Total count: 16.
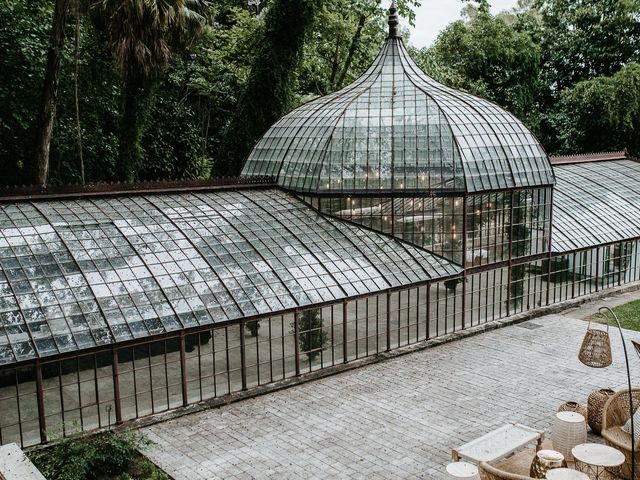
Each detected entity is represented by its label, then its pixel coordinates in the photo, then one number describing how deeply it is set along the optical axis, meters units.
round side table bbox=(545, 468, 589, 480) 11.73
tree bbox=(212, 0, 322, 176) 32.16
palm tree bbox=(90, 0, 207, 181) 24.78
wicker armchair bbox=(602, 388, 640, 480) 13.05
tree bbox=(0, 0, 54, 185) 28.73
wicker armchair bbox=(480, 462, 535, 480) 11.62
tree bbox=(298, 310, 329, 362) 20.32
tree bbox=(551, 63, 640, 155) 45.56
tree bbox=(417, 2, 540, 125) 49.50
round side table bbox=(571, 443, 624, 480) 12.43
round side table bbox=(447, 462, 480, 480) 12.41
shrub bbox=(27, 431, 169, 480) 13.71
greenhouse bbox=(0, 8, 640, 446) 17.06
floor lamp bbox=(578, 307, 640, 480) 13.24
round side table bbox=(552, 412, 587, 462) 14.28
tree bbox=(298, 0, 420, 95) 36.34
